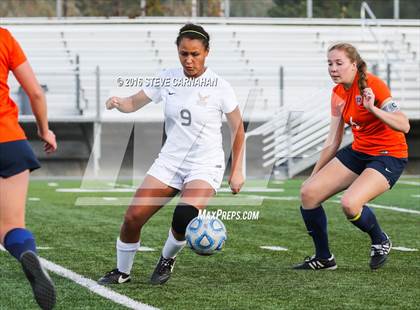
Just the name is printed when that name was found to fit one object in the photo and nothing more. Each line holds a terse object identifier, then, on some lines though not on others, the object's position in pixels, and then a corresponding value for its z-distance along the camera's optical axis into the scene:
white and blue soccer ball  14.24
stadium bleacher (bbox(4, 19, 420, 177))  45.56
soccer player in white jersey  14.02
